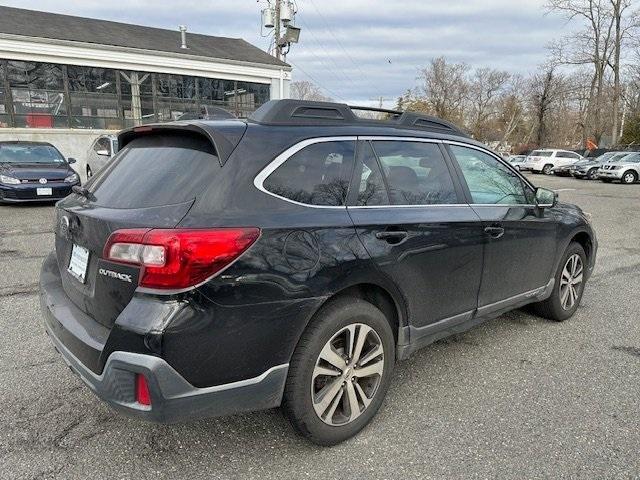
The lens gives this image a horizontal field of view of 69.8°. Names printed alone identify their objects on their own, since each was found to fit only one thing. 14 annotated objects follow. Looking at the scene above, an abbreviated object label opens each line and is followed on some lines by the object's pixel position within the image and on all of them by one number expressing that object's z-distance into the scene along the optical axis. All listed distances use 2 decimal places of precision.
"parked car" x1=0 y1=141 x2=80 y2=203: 9.71
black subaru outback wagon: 1.97
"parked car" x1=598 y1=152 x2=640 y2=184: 22.89
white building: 18.47
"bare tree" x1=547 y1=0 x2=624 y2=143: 38.81
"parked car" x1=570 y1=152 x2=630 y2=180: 24.98
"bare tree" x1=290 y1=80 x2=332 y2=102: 62.06
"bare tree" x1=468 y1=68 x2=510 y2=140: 64.12
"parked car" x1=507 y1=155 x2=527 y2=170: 33.82
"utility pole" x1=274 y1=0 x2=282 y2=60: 23.92
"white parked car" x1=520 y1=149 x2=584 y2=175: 31.02
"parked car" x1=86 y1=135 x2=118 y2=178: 11.87
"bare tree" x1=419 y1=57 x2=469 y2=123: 58.56
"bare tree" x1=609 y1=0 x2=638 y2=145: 37.47
